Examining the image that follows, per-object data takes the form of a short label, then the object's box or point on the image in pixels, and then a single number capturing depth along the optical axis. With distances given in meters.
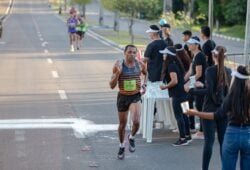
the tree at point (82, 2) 68.15
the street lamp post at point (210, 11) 21.05
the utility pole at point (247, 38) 17.57
